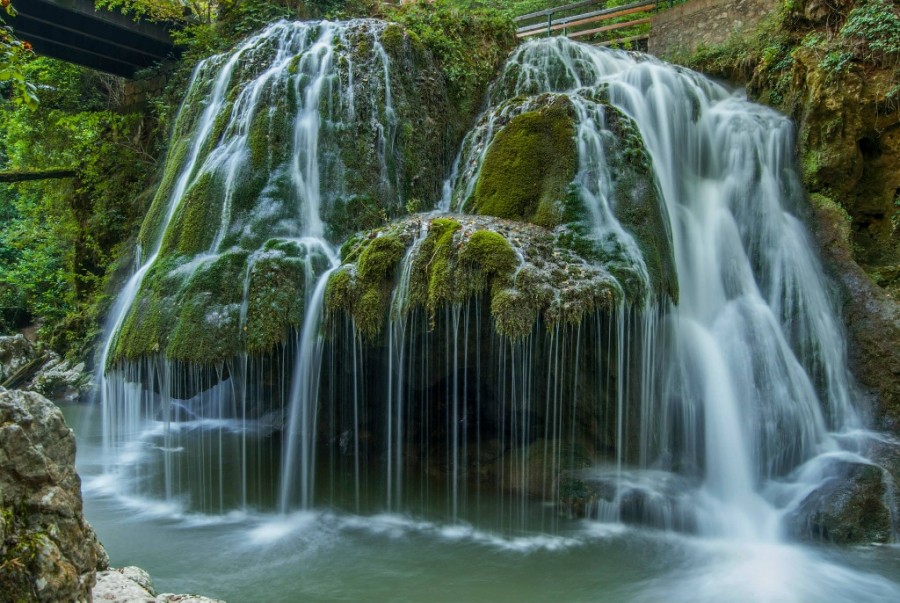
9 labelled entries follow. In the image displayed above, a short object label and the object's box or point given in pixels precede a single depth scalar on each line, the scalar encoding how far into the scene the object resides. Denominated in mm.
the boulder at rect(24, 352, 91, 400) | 12312
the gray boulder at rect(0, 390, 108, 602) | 2605
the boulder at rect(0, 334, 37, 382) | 13078
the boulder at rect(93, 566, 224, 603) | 3162
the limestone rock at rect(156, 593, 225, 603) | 3273
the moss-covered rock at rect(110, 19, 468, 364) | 6918
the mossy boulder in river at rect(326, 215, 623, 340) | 5992
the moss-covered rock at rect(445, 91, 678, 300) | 6645
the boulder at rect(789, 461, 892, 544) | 5887
